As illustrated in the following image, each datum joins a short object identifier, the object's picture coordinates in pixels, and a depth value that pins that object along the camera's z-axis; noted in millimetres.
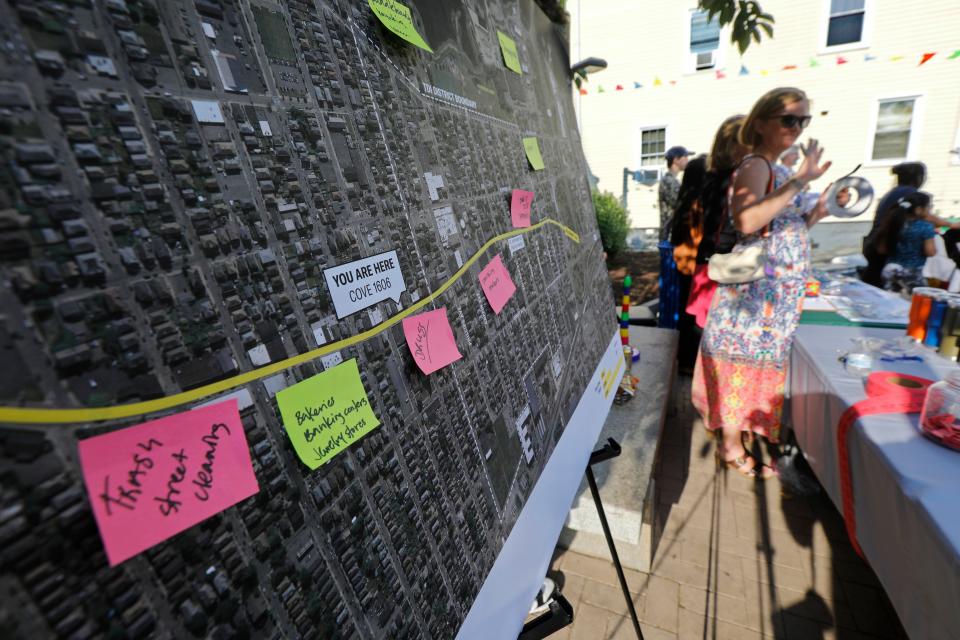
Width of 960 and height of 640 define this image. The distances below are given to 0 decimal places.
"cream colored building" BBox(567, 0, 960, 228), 7496
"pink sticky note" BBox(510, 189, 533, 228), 859
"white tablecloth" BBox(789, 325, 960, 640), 1095
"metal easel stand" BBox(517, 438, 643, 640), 928
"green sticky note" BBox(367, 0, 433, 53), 534
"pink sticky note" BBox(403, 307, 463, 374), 540
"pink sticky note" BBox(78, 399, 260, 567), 273
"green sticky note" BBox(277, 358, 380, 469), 389
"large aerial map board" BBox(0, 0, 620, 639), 260
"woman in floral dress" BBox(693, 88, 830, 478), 1883
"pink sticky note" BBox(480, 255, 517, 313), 719
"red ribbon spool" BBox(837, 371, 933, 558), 1530
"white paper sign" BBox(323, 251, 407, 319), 442
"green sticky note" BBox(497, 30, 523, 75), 921
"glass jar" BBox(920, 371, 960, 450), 1308
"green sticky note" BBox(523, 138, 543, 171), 979
